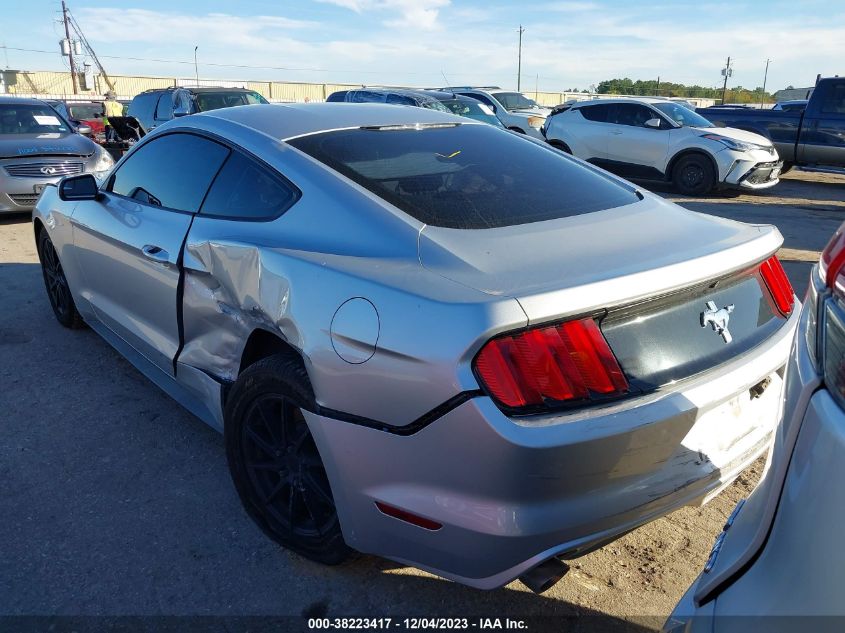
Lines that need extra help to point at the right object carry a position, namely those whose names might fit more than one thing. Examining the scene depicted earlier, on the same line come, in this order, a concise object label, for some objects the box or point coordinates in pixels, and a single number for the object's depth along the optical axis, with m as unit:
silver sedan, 8.95
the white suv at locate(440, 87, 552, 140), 16.38
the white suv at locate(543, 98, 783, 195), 11.34
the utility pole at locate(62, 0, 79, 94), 49.48
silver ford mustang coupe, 1.84
